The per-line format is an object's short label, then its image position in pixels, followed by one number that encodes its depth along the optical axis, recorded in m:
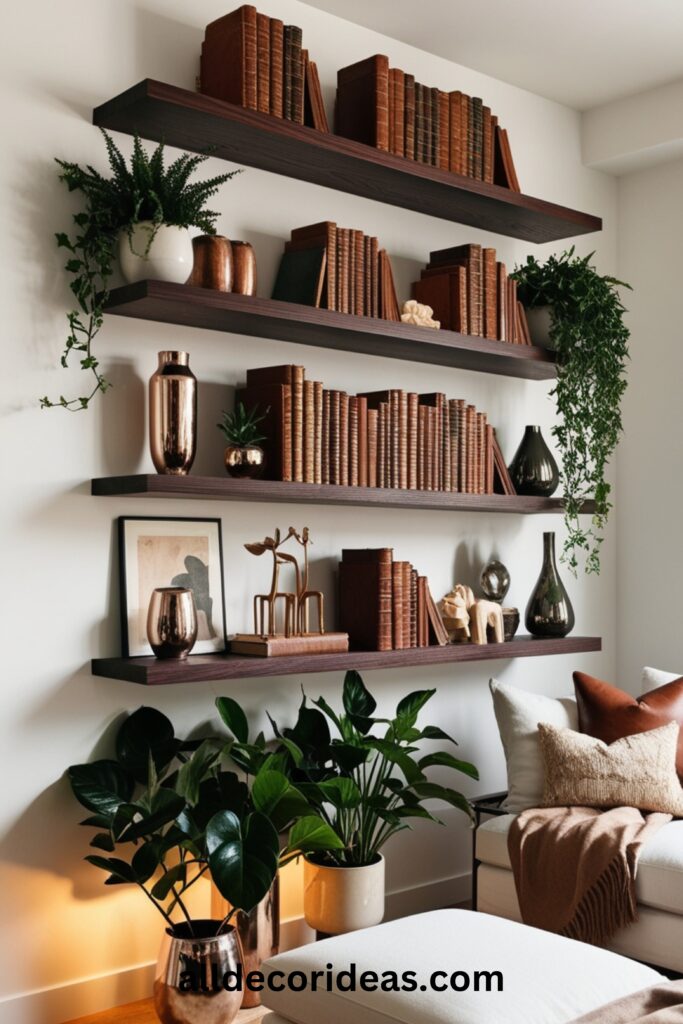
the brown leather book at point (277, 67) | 3.09
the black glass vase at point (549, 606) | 3.93
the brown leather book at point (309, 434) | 3.16
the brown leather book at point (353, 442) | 3.28
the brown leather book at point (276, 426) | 3.10
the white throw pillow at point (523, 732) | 3.41
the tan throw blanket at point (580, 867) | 3.00
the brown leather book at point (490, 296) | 3.70
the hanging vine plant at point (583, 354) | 3.82
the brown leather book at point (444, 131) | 3.55
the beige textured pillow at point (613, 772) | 3.25
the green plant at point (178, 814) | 2.56
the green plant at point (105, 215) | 2.89
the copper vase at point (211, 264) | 2.98
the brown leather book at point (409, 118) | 3.44
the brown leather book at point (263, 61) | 3.06
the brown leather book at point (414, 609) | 3.48
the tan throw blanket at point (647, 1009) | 1.82
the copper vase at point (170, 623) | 2.92
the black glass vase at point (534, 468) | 3.89
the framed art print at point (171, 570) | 3.02
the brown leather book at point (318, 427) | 3.18
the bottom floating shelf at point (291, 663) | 2.82
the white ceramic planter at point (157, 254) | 2.87
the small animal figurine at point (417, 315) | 3.50
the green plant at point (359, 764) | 3.15
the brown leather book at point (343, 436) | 3.24
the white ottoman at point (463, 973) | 1.97
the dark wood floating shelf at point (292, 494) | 2.84
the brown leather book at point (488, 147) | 3.70
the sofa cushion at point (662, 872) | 2.93
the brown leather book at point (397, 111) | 3.39
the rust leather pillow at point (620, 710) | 3.45
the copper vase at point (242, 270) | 3.07
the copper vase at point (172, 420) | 2.95
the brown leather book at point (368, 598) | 3.36
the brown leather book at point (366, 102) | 3.34
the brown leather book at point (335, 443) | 3.24
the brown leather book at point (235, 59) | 3.02
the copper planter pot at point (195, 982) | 2.67
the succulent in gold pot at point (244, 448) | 3.07
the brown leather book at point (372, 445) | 3.33
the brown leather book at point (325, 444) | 3.22
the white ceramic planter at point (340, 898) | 3.18
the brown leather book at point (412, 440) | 3.46
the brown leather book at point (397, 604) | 3.41
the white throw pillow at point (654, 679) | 3.75
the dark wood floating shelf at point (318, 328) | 2.88
